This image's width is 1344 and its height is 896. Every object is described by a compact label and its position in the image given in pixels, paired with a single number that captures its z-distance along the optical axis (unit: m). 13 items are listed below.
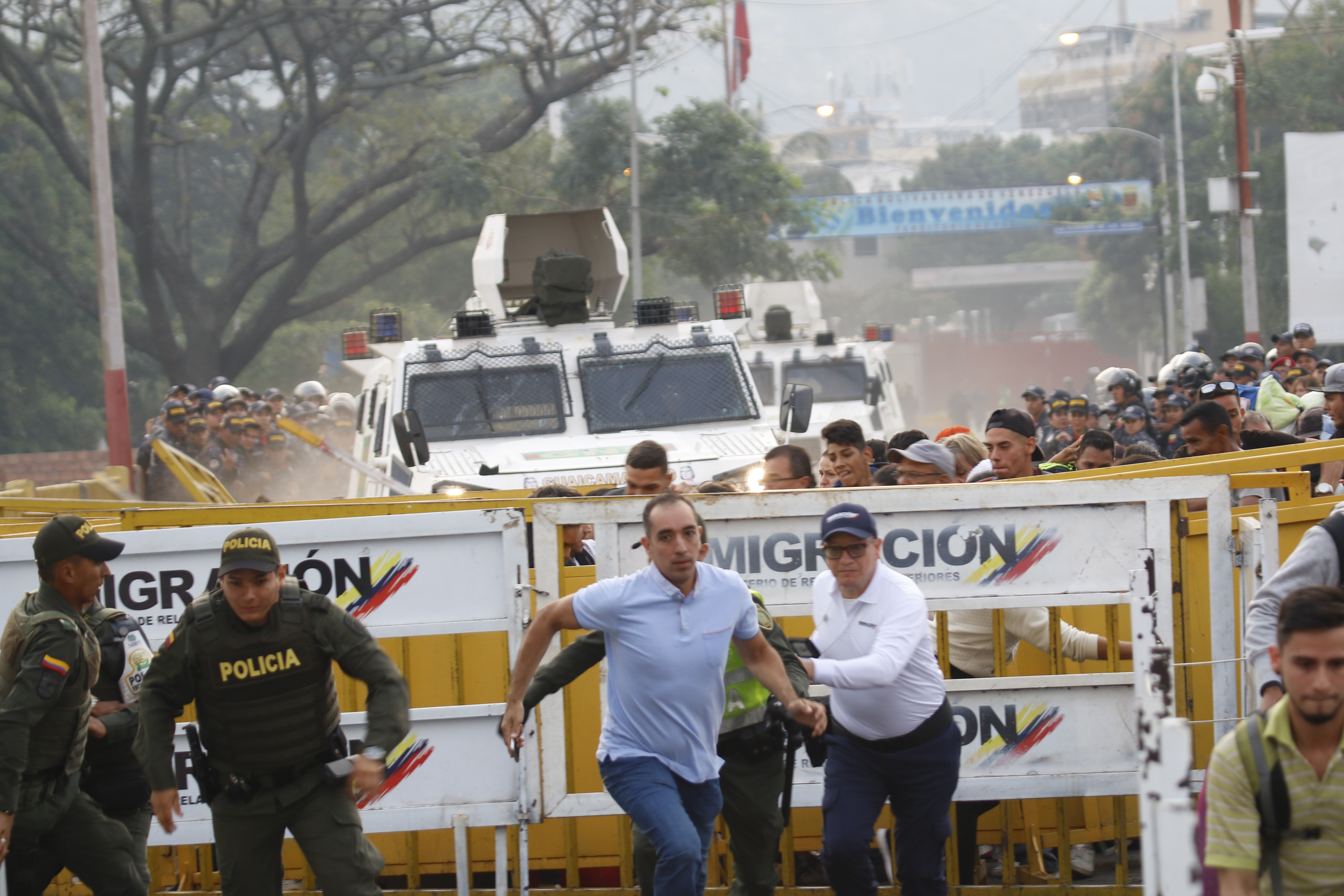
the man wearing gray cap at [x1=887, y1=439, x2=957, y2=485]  14.15
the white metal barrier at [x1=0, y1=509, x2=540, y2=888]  10.30
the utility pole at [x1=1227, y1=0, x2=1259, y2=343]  45.34
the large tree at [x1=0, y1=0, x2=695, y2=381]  59.06
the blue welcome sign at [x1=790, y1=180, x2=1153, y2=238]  156.25
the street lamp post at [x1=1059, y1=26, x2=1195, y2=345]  73.06
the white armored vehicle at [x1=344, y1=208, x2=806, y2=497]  19.72
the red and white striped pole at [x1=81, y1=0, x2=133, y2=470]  36.22
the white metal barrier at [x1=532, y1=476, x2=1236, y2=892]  10.20
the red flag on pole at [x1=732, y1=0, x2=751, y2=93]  83.00
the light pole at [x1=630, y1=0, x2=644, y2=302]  58.66
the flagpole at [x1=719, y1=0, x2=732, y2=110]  72.75
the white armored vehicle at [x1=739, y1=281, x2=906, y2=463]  32.28
